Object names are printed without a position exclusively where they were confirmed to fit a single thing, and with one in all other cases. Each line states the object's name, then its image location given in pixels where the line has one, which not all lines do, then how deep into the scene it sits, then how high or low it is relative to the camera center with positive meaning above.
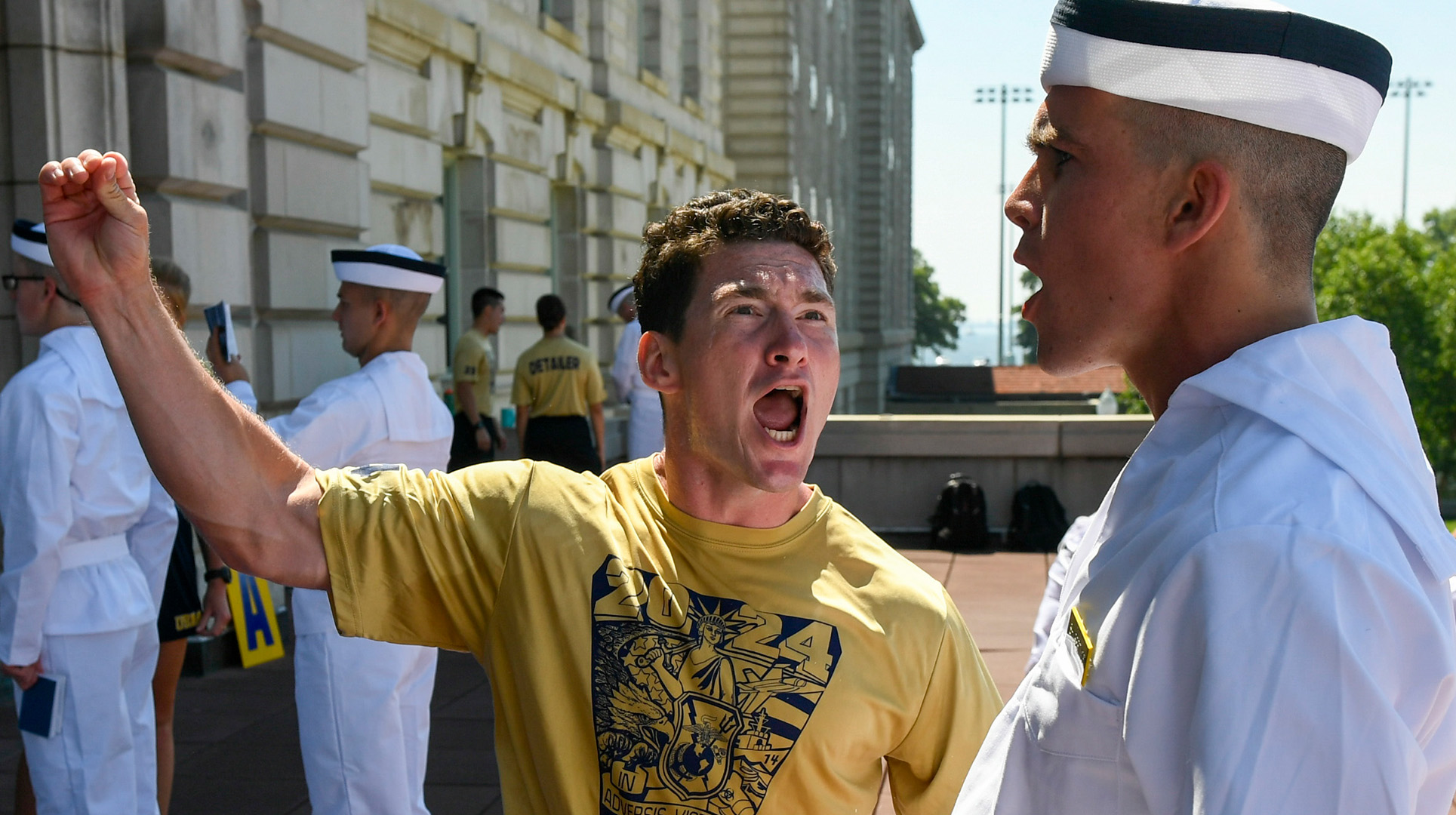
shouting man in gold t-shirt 2.25 -0.44
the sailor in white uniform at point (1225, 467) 1.13 -0.13
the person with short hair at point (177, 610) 5.31 -1.15
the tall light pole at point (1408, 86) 77.88 +14.84
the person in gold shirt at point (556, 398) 11.01 -0.46
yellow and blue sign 7.92 -1.68
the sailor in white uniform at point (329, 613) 4.67 -0.90
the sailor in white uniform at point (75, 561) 4.32 -0.73
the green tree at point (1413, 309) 49.47 +1.11
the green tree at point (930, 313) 129.62 +2.76
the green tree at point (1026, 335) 110.35 +0.51
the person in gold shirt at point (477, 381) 11.30 -0.33
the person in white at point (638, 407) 11.12 -0.55
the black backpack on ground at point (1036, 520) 11.84 -1.62
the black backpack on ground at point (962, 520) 11.91 -1.61
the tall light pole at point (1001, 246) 68.00 +5.49
